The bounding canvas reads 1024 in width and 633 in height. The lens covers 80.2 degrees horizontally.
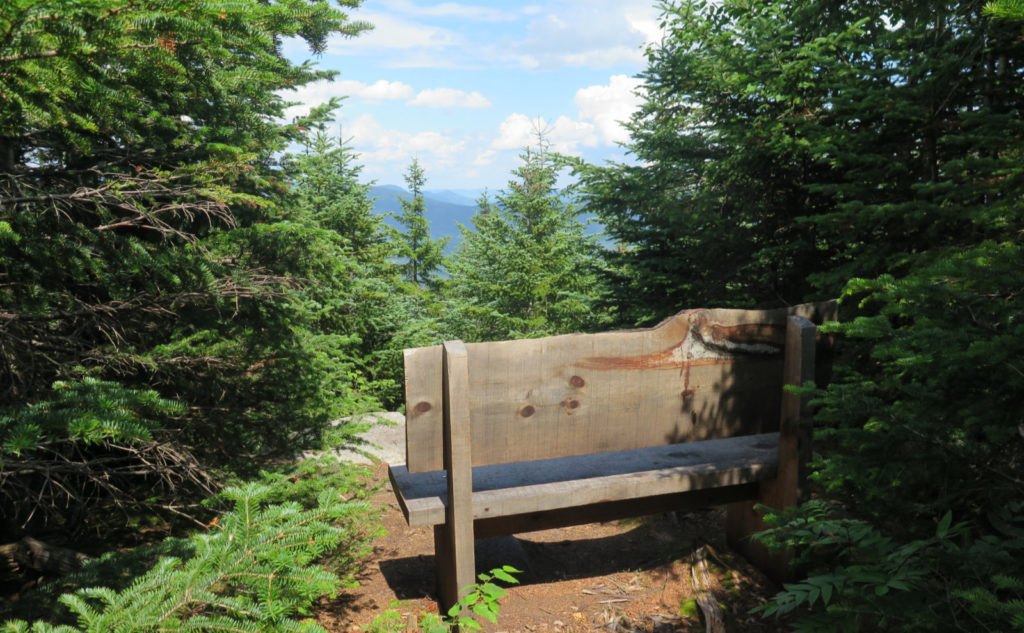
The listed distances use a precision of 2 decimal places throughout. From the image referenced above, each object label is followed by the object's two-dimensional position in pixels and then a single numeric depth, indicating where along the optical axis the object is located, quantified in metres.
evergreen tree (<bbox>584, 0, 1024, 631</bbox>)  2.08
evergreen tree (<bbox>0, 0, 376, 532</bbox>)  2.64
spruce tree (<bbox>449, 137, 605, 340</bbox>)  15.21
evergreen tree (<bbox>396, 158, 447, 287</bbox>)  23.94
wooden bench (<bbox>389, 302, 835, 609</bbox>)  3.27
